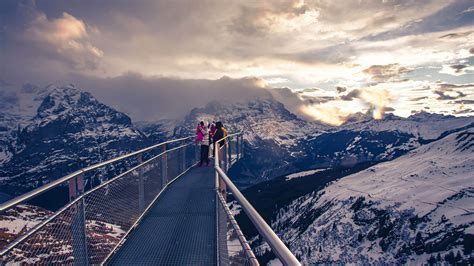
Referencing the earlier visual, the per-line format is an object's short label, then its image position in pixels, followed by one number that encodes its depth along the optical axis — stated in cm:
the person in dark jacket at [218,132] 1925
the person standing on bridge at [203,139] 1758
